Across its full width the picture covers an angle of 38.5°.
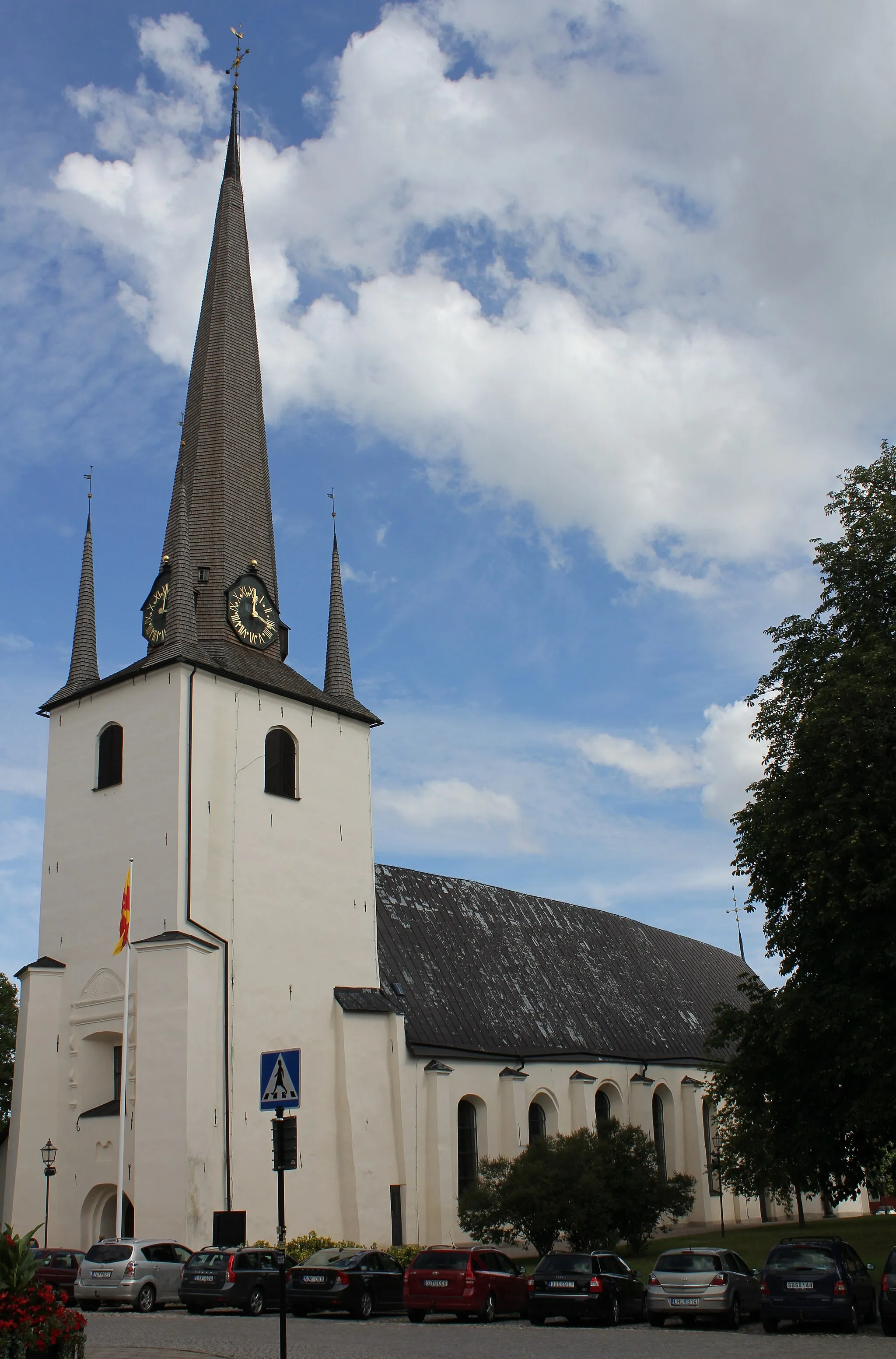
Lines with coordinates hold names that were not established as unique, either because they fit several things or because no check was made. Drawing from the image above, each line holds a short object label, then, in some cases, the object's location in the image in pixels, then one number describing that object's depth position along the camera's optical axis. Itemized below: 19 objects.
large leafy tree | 22.80
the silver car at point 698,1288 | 20.02
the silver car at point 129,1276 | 23.48
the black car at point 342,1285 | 22.44
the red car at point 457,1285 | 21.36
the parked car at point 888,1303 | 18.11
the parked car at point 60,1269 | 24.80
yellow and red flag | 30.11
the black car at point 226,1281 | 22.59
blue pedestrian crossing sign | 13.68
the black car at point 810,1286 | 18.86
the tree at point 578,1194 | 29.16
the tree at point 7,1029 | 49.28
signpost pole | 12.12
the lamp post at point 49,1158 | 30.08
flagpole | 27.44
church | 29.89
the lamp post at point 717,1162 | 28.52
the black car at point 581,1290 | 20.88
